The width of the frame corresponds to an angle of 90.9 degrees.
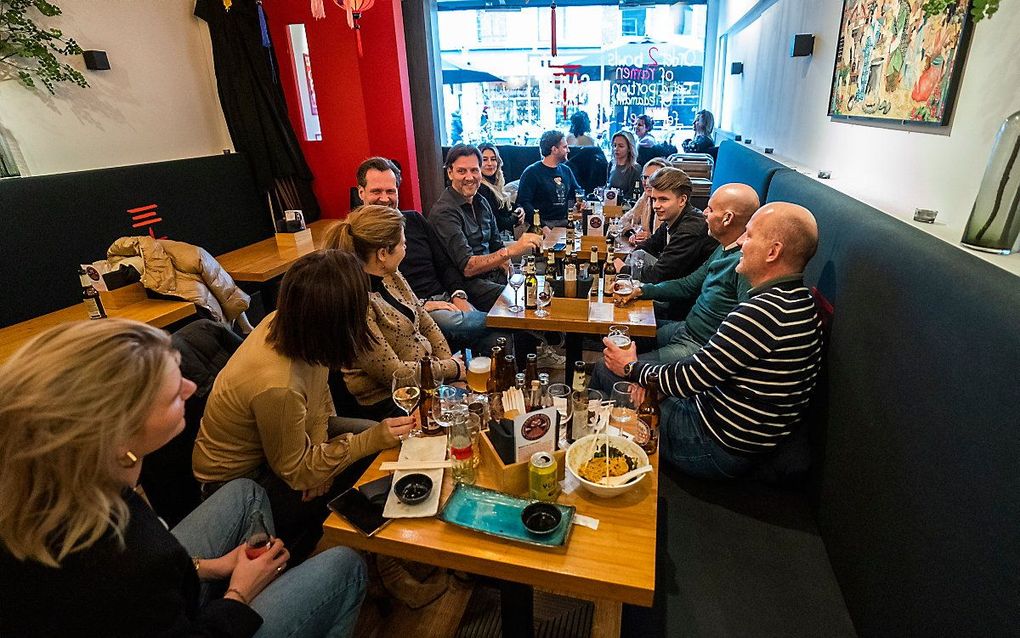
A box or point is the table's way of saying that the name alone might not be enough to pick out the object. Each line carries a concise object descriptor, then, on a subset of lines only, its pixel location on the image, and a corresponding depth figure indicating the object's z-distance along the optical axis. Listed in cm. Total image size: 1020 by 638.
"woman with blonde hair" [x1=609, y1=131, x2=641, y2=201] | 564
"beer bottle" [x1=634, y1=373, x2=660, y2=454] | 156
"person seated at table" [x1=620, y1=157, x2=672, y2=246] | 419
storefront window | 845
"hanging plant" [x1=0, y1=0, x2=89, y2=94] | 287
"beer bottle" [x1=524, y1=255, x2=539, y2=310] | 255
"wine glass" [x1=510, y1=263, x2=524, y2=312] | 265
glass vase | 110
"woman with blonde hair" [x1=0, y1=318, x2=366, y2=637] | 89
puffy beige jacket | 297
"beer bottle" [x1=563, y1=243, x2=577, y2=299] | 254
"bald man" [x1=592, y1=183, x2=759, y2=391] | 246
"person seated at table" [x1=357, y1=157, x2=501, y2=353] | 302
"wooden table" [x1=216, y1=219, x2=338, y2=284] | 360
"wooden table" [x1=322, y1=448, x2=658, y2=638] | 114
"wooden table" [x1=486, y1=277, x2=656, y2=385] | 246
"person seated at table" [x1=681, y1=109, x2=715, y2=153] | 656
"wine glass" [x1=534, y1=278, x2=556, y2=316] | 258
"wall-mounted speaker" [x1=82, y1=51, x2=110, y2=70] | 342
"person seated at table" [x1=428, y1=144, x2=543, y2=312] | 328
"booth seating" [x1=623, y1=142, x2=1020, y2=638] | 96
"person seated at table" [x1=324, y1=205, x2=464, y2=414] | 212
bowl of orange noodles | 133
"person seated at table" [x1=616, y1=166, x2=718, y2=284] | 320
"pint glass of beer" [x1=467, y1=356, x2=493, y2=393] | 197
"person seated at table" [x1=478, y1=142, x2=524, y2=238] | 438
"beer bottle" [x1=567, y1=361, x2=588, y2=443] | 156
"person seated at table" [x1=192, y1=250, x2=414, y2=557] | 153
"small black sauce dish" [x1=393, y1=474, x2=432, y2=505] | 135
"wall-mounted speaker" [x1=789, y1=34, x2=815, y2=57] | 312
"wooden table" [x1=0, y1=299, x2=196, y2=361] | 272
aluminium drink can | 130
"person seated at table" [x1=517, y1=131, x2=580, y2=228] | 512
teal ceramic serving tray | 121
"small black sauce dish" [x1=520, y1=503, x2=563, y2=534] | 123
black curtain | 431
